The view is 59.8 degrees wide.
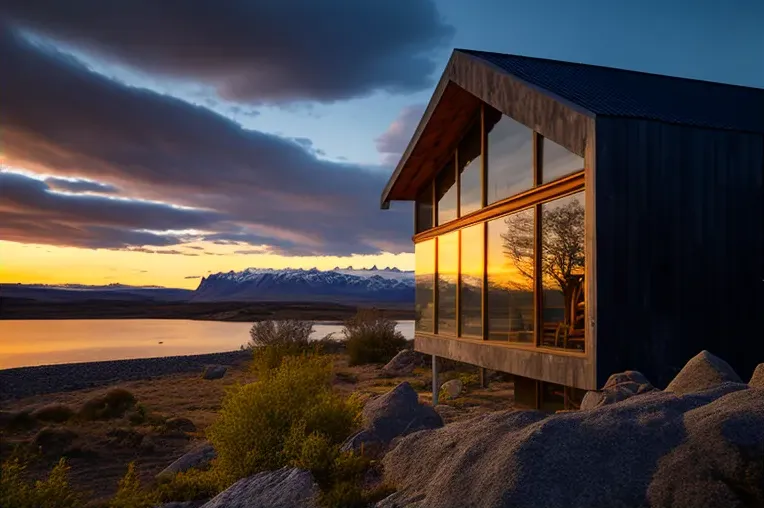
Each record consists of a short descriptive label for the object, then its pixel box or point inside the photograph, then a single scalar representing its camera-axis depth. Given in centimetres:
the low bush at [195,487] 665
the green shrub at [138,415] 1247
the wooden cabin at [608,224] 724
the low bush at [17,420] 1223
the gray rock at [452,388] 1319
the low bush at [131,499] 595
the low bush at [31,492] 570
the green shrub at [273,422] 658
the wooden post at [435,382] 1297
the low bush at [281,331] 2277
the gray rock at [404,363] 1894
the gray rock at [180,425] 1184
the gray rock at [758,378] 529
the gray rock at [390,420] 654
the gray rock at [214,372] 2111
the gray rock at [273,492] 527
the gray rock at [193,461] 809
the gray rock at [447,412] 924
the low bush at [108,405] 1318
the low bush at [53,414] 1298
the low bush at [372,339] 2236
